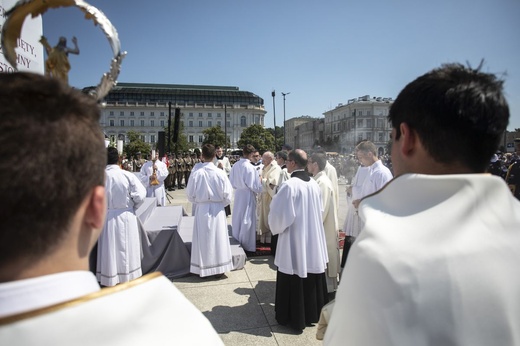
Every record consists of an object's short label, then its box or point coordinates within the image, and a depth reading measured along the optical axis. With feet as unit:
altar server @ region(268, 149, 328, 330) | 12.60
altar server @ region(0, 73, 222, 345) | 2.20
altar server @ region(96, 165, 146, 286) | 15.37
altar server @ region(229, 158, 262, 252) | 23.44
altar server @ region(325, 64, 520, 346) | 3.31
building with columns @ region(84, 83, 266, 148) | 313.53
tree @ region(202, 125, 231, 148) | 204.02
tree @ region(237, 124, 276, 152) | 204.49
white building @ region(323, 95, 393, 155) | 234.38
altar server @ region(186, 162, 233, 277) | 17.75
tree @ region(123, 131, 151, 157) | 155.53
